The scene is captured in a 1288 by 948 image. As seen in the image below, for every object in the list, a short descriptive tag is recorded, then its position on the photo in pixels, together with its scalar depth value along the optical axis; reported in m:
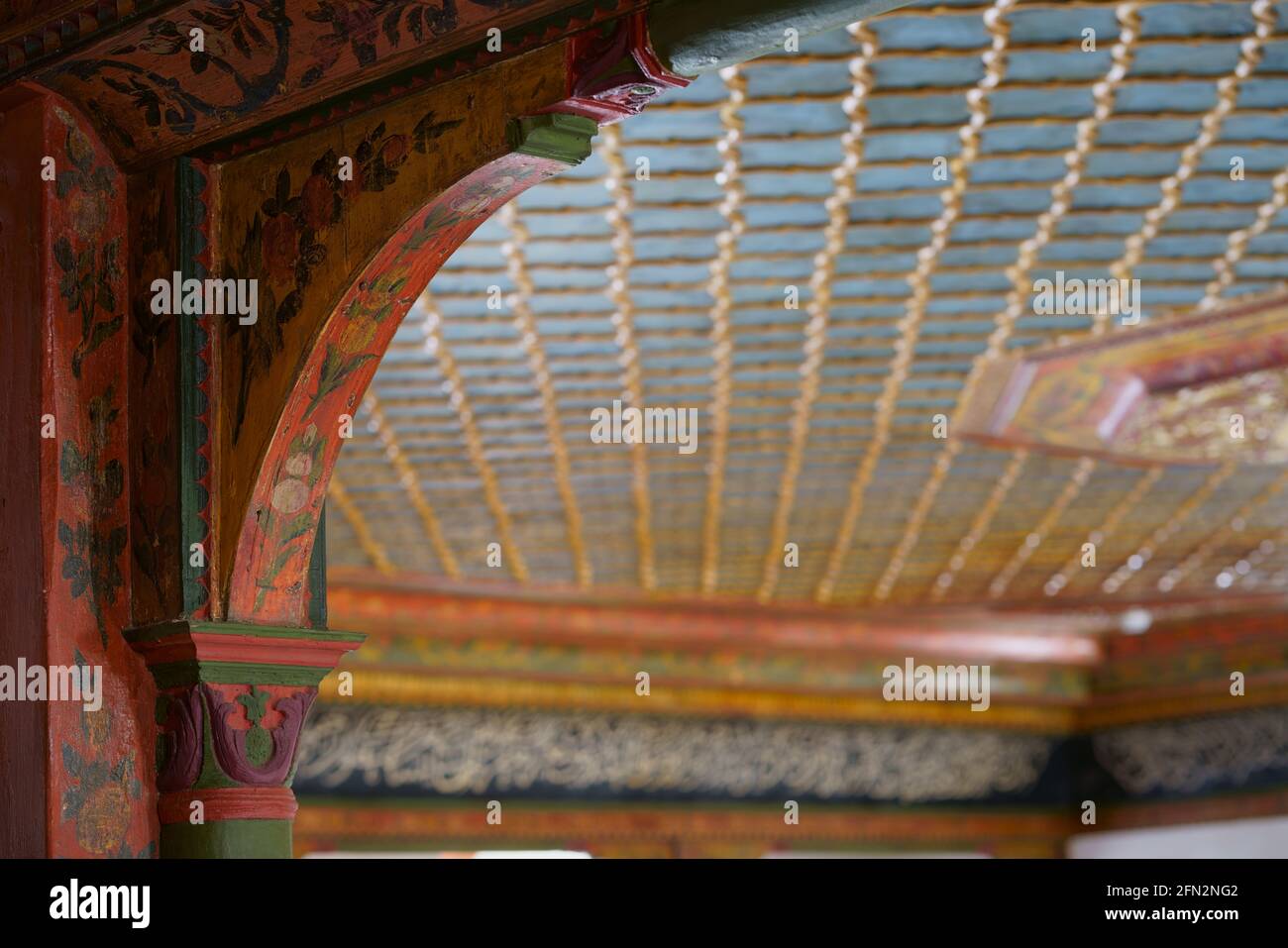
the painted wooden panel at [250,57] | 2.78
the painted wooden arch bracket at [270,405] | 2.97
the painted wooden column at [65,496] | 2.99
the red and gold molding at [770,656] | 9.33
